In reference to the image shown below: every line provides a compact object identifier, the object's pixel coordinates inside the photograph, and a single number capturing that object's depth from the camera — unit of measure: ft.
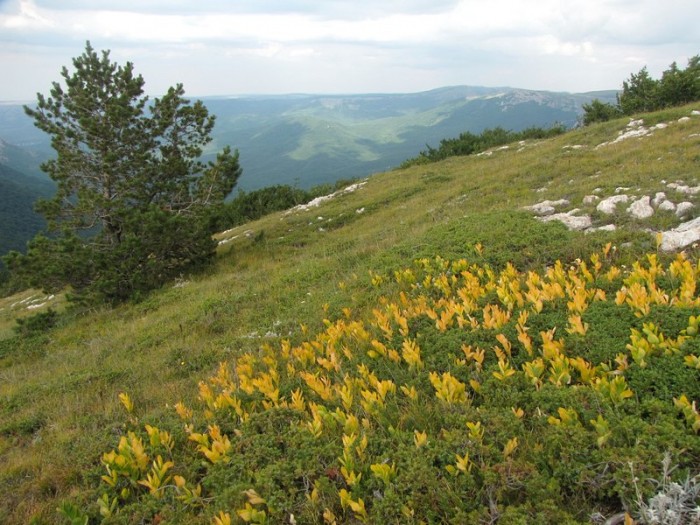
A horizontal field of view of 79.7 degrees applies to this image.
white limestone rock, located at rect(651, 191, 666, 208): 23.72
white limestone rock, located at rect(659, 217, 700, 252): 17.69
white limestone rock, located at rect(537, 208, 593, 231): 23.30
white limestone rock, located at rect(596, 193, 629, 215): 24.23
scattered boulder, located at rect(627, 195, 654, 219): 22.87
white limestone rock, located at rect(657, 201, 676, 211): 22.75
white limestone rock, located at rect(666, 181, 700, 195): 24.06
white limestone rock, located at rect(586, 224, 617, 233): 21.33
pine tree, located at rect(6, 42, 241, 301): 38.27
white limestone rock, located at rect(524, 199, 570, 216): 27.56
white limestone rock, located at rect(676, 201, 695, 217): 22.02
